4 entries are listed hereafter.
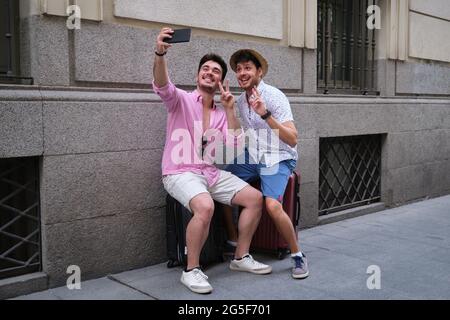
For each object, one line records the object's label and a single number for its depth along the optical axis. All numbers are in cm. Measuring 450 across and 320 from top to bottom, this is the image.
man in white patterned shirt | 448
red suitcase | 502
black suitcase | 449
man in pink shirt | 416
